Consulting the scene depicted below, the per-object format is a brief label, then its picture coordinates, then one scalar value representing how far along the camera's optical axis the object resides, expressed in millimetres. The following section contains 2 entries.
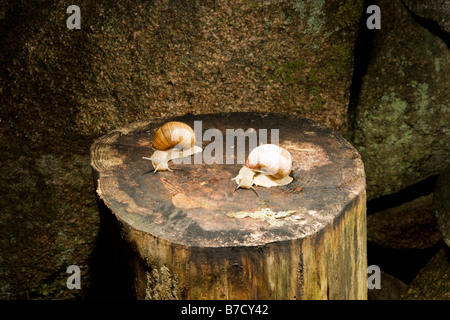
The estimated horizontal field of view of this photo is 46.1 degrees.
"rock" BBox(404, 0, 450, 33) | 2500
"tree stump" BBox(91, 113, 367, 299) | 1597
